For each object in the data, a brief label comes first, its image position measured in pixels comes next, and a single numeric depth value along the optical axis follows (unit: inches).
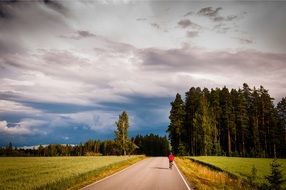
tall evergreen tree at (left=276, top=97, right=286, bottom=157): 3232.8
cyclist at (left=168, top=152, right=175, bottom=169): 1464.1
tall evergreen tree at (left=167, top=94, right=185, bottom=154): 3855.8
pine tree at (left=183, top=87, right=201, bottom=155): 3730.3
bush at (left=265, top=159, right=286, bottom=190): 704.4
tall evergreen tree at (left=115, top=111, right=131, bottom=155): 4124.5
